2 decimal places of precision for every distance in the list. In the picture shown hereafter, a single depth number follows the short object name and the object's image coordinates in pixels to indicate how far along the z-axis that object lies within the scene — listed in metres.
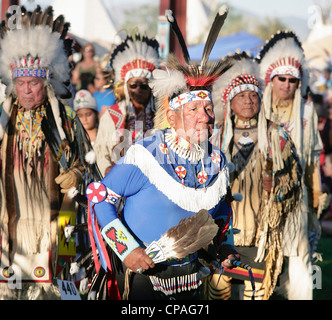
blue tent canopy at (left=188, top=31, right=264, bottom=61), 14.58
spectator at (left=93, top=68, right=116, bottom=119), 7.51
